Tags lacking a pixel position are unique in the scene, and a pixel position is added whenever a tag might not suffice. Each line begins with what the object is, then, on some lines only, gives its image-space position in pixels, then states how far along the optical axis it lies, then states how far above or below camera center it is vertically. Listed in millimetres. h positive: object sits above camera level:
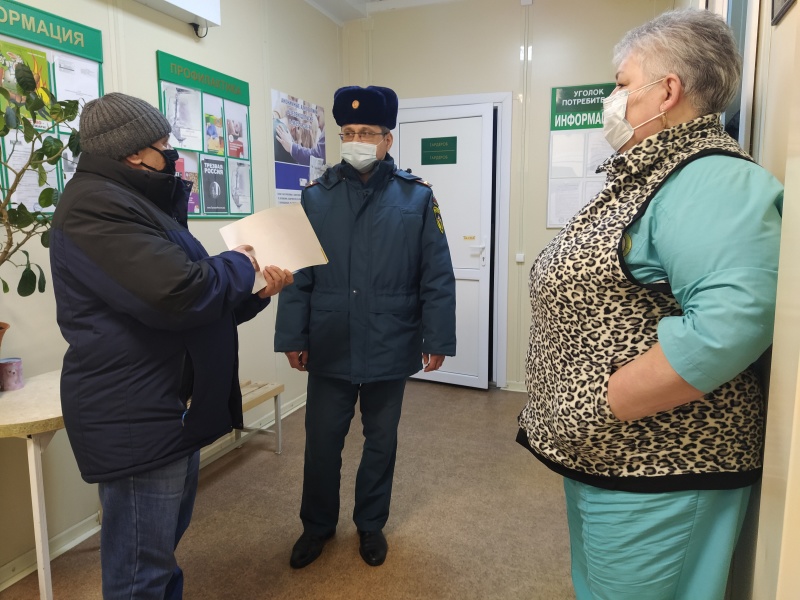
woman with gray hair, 733 -146
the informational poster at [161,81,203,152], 2395 +532
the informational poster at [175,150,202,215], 2465 +271
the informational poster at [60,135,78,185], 1949 +240
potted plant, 1443 +232
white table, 1405 -520
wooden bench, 2611 -916
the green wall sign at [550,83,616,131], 3439 +812
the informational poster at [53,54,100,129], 1908 +555
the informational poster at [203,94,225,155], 2611 +519
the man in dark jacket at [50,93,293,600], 1071 -213
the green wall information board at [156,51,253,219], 2432 +478
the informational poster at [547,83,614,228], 3463 +544
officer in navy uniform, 1792 -248
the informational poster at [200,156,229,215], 2609 +223
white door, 3717 +275
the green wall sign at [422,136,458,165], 3779 +568
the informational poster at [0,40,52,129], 1714 +544
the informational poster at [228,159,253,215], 2811 +238
